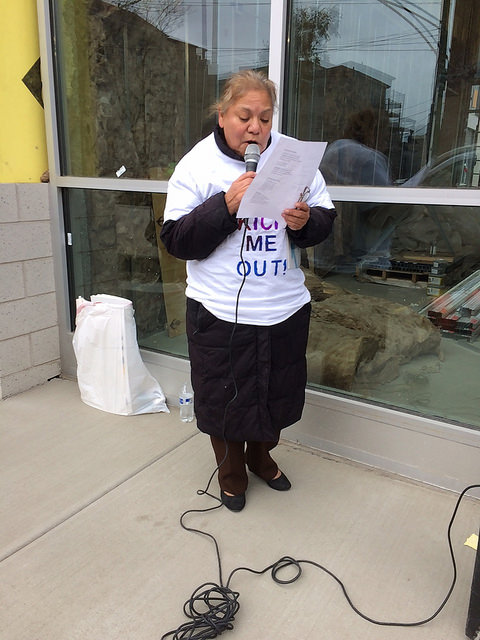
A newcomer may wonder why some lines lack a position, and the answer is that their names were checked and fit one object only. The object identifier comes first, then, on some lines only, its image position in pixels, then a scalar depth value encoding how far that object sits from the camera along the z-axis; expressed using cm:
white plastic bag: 309
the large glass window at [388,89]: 224
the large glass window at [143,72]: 280
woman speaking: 190
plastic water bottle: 306
